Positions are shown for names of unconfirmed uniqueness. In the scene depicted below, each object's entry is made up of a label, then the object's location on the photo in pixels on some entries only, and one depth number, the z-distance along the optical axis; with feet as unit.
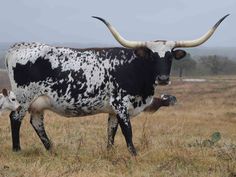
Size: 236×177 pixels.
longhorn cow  30.81
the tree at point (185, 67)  309.03
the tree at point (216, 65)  327.06
